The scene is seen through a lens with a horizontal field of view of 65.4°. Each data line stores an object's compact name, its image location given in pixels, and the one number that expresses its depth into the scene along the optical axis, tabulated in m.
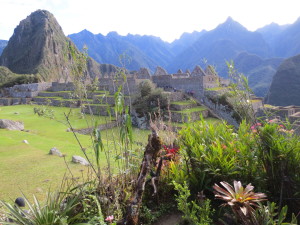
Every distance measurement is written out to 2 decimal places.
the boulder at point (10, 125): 12.02
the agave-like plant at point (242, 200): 2.02
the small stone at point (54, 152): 7.50
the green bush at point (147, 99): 19.91
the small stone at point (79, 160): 6.62
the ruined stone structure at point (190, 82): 22.22
